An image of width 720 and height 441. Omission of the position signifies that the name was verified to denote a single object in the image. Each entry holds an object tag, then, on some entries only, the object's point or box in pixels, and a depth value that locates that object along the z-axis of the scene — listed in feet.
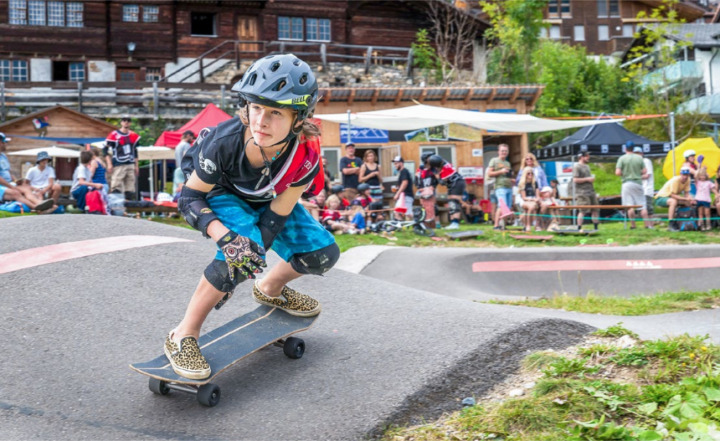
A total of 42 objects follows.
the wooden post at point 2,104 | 85.46
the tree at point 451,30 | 123.44
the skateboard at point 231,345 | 13.93
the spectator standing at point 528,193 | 50.88
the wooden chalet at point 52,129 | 77.20
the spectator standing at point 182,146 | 44.06
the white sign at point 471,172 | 75.84
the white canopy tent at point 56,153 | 72.38
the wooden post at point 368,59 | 113.70
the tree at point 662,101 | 101.51
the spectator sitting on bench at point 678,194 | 51.01
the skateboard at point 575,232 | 47.96
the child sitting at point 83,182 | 45.39
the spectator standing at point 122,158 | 48.93
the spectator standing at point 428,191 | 50.08
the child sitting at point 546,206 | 50.90
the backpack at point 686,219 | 50.35
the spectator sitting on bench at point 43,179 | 47.24
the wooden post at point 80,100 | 87.15
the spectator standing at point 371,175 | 50.65
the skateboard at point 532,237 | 45.21
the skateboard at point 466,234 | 46.32
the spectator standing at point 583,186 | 53.26
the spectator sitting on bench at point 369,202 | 49.40
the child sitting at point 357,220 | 46.72
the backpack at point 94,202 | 45.42
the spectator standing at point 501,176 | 51.19
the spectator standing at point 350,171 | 50.24
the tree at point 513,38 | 125.39
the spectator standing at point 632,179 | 54.13
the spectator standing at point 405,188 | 51.78
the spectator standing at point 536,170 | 52.03
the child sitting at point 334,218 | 46.80
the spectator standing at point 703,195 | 51.21
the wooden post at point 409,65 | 114.62
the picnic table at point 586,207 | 48.55
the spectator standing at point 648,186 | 56.80
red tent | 59.26
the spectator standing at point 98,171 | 46.42
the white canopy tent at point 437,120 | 56.39
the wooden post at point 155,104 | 88.53
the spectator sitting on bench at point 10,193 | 43.11
